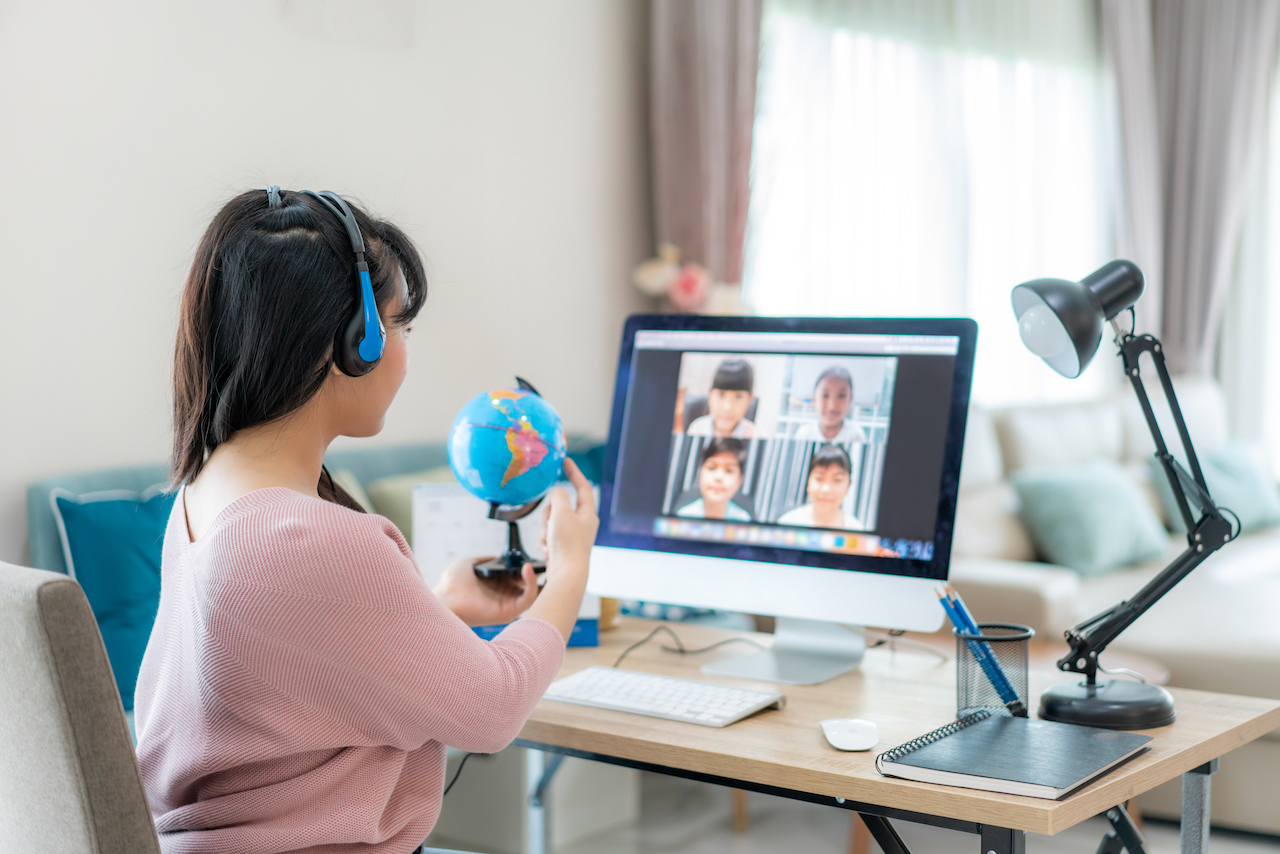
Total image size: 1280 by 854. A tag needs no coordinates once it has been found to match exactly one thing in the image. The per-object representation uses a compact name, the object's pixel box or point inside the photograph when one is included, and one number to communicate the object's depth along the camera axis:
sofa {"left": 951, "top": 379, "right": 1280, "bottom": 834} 2.49
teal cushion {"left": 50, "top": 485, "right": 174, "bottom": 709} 2.03
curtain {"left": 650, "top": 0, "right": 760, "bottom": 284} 3.44
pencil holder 1.29
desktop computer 1.45
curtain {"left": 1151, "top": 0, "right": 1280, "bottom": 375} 5.05
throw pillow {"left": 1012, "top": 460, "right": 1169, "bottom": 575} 3.26
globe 1.29
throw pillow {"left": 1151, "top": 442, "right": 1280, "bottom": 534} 4.06
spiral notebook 1.07
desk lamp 1.26
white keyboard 1.32
